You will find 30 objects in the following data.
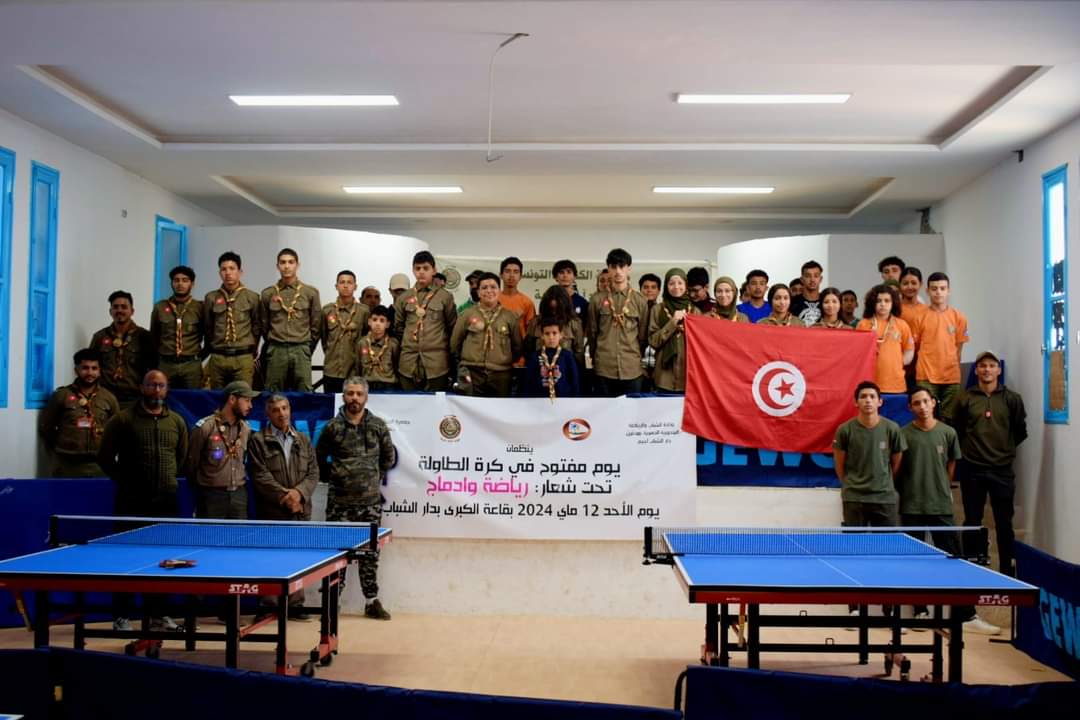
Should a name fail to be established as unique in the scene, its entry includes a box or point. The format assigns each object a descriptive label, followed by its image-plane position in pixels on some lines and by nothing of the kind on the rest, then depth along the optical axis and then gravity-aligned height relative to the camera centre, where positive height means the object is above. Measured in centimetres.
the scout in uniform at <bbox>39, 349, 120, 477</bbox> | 964 -38
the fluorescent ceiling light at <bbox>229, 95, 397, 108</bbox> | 998 +283
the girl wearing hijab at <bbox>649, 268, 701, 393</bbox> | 932 +50
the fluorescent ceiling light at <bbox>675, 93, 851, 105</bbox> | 973 +283
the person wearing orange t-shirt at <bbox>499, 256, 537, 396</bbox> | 1020 +94
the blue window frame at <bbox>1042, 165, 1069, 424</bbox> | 959 +93
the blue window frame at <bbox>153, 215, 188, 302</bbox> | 1350 +182
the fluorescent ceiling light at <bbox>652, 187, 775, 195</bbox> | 1379 +273
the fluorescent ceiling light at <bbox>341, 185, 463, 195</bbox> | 1400 +275
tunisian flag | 920 +5
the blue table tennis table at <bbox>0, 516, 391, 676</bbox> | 552 -109
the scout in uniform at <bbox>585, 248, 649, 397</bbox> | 950 +55
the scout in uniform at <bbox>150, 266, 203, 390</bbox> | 1008 +47
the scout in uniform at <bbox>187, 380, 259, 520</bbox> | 823 -62
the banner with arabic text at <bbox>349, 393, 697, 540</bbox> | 904 -76
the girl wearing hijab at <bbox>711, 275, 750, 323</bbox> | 968 +83
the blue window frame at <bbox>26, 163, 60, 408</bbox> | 1033 +98
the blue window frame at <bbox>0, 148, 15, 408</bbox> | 977 +118
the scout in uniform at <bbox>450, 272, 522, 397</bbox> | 948 +38
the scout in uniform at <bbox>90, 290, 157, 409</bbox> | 1015 +30
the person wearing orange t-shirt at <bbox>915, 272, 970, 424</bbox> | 980 +45
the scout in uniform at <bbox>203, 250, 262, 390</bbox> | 1009 +55
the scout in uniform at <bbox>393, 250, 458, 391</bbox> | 978 +47
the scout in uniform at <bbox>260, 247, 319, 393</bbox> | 1015 +55
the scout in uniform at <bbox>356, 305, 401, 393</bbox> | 972 +29
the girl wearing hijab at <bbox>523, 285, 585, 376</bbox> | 921 +57
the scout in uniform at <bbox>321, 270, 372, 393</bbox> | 1009 +47
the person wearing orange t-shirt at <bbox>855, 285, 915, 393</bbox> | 946 +53
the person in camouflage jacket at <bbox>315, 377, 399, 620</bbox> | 877 -68
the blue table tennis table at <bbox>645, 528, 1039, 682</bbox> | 530 -107
